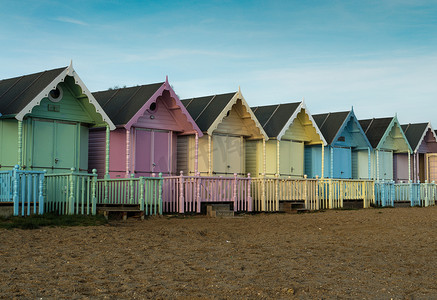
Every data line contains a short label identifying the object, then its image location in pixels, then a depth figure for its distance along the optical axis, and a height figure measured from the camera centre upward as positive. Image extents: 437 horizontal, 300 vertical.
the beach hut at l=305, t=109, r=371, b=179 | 29.05 +1.36
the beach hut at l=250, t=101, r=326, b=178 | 26.12 +1.68
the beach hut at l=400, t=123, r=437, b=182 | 34.94 +1.54
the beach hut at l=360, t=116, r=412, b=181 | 32.53 +1.76
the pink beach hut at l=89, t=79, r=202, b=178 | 21.36 +1.70
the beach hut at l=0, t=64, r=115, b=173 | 18.64 +1.87
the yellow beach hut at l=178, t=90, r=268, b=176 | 23.47 +1.73
